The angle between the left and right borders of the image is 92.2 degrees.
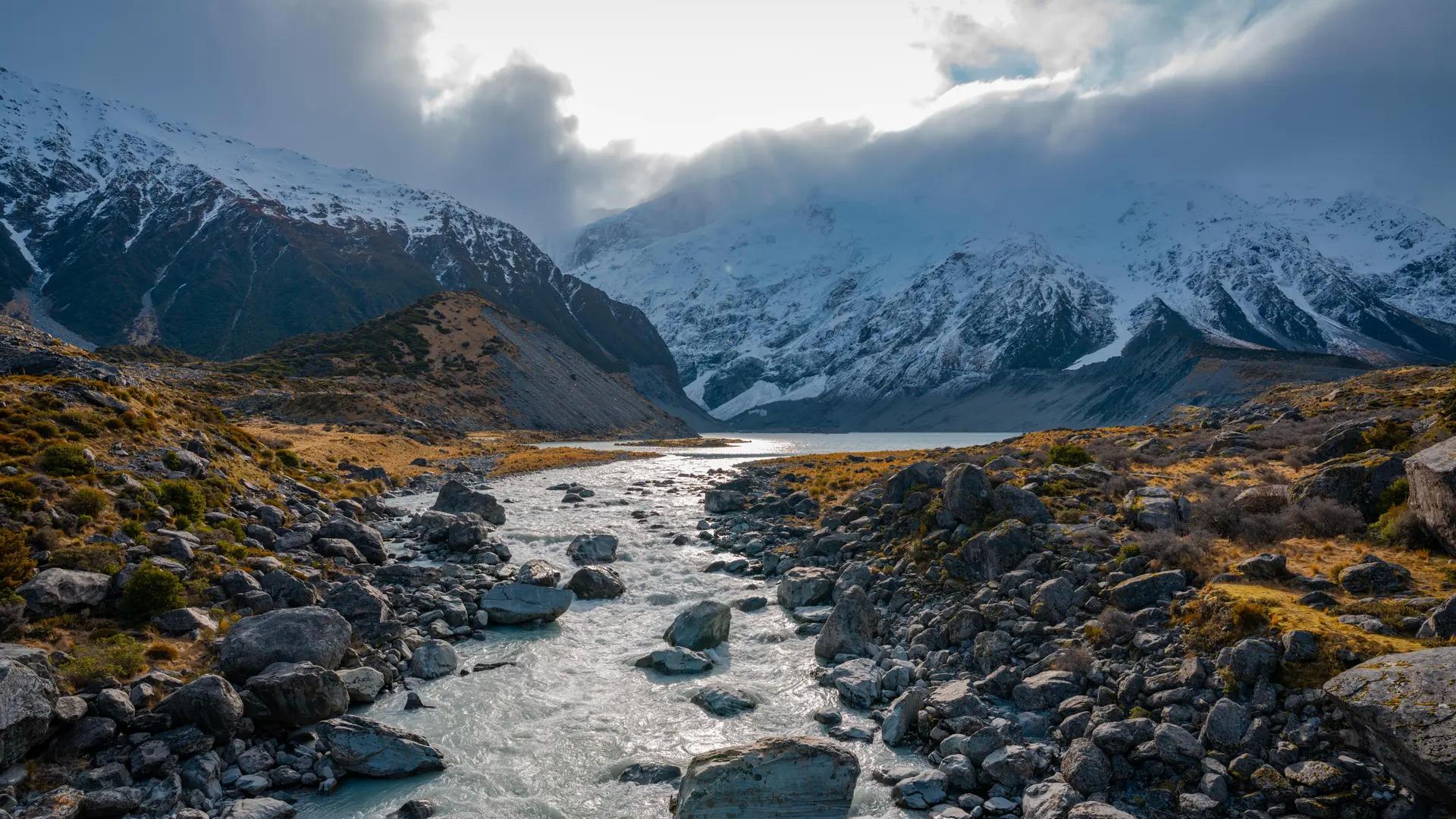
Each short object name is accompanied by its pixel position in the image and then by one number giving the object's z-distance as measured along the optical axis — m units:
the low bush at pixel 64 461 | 21.00
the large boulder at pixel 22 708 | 11.88
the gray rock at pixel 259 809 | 12.34
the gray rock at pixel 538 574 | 26.55
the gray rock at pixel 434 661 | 19.22
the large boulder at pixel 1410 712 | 9.48
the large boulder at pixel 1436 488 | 14.52
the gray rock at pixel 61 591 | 15.70
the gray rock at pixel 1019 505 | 23.69
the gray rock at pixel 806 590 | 26.50
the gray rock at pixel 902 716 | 15.65
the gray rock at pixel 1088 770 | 12.38
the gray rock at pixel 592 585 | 28.00
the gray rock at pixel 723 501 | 48.75
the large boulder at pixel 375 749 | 14.30
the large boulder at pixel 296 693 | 14.90
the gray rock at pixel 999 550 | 21.88
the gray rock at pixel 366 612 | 19.97
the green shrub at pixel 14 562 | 15.77
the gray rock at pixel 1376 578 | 14.00
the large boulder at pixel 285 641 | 15.92
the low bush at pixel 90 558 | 17.39
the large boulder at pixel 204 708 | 13.96
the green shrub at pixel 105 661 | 14.05
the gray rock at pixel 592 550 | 33.53
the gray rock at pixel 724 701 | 17.77
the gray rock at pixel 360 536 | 28.12
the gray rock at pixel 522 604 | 24.11
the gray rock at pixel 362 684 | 17.06
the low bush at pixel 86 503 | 19.59
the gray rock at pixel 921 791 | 13.28
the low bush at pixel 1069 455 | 33.12
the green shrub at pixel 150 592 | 17.08
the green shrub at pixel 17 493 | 18.34
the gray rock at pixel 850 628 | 20.86
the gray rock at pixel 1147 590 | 16.70
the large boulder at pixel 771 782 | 12.84
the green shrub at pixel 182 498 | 22.73
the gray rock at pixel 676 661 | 20.47
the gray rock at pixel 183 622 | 16.89
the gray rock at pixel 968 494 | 25.62
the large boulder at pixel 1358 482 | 18.27
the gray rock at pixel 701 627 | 22.05
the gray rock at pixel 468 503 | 41.03
